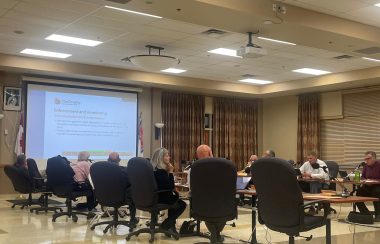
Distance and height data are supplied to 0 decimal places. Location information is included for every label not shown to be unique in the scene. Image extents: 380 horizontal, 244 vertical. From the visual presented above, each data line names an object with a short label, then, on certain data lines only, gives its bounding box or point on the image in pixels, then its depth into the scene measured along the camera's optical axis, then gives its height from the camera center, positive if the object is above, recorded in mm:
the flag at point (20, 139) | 11234 -57
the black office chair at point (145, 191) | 5508 -645
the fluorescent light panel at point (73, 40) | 8788 +1912
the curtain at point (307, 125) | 13828 +447
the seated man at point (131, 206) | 6227 -967
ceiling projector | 7137 +1387
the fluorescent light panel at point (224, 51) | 9531 +1859
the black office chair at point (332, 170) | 9180 -619
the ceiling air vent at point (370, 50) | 8273 +1660
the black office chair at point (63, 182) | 7316 -732
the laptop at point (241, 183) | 5479 -530
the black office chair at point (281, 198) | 3979 -526
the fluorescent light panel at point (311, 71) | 11791 +1792
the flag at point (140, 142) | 13258 -117
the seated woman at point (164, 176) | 5617 -463
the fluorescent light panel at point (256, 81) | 13469 +1737
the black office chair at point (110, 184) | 6082 -615
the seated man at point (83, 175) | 7598 -629
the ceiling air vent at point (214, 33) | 8091 +1899
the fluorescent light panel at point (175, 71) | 11992 +1788
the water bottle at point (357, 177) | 7629 -613
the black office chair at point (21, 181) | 8538 -844
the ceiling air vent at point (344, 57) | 10028 +1837
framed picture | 11383 +960
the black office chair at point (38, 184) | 8102 -882
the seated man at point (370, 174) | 8039 -610
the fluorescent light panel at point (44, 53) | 9992 +1878
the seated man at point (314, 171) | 8203 -596
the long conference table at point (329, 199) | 4262 -565
